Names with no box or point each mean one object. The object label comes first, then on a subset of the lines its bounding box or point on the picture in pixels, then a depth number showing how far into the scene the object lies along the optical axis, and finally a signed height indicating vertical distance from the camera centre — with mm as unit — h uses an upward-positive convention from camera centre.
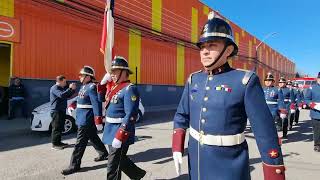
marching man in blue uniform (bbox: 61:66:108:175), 3771 -559
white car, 6446 -983
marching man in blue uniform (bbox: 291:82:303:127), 8263 -310
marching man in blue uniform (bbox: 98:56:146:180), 2845 -415
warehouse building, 8856 +2522
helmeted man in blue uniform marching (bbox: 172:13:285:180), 1577 -178
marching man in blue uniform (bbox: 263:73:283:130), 5896 -137
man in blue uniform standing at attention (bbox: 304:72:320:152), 4980 -343
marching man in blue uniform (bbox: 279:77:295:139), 6454 -376
